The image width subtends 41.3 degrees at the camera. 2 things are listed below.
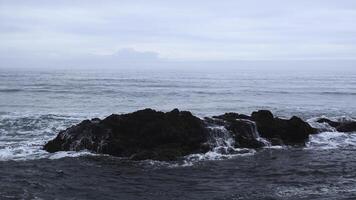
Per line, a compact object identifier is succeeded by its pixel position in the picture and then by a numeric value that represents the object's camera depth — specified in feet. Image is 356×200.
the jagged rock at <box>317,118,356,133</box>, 92.02
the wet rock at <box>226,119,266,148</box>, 76.99
